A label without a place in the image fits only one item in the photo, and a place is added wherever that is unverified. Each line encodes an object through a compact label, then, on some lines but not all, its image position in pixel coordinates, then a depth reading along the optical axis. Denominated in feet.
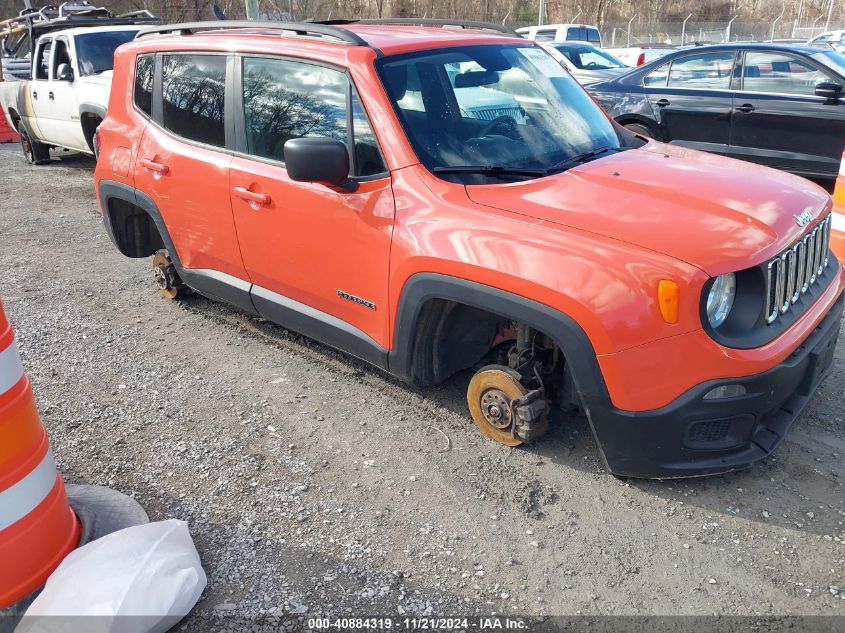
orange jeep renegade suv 8.82
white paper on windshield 13.06
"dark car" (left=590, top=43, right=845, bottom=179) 24.22
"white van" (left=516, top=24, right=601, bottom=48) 64.28
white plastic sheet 7.25
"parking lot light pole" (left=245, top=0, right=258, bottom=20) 38.01
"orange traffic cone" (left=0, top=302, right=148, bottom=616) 7.95
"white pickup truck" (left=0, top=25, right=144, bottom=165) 30.27
